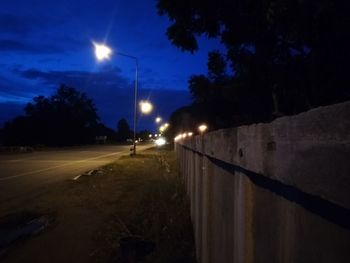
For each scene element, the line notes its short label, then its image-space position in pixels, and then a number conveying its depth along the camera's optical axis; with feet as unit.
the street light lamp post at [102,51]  100.07
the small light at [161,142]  295.77
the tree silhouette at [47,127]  308.81
